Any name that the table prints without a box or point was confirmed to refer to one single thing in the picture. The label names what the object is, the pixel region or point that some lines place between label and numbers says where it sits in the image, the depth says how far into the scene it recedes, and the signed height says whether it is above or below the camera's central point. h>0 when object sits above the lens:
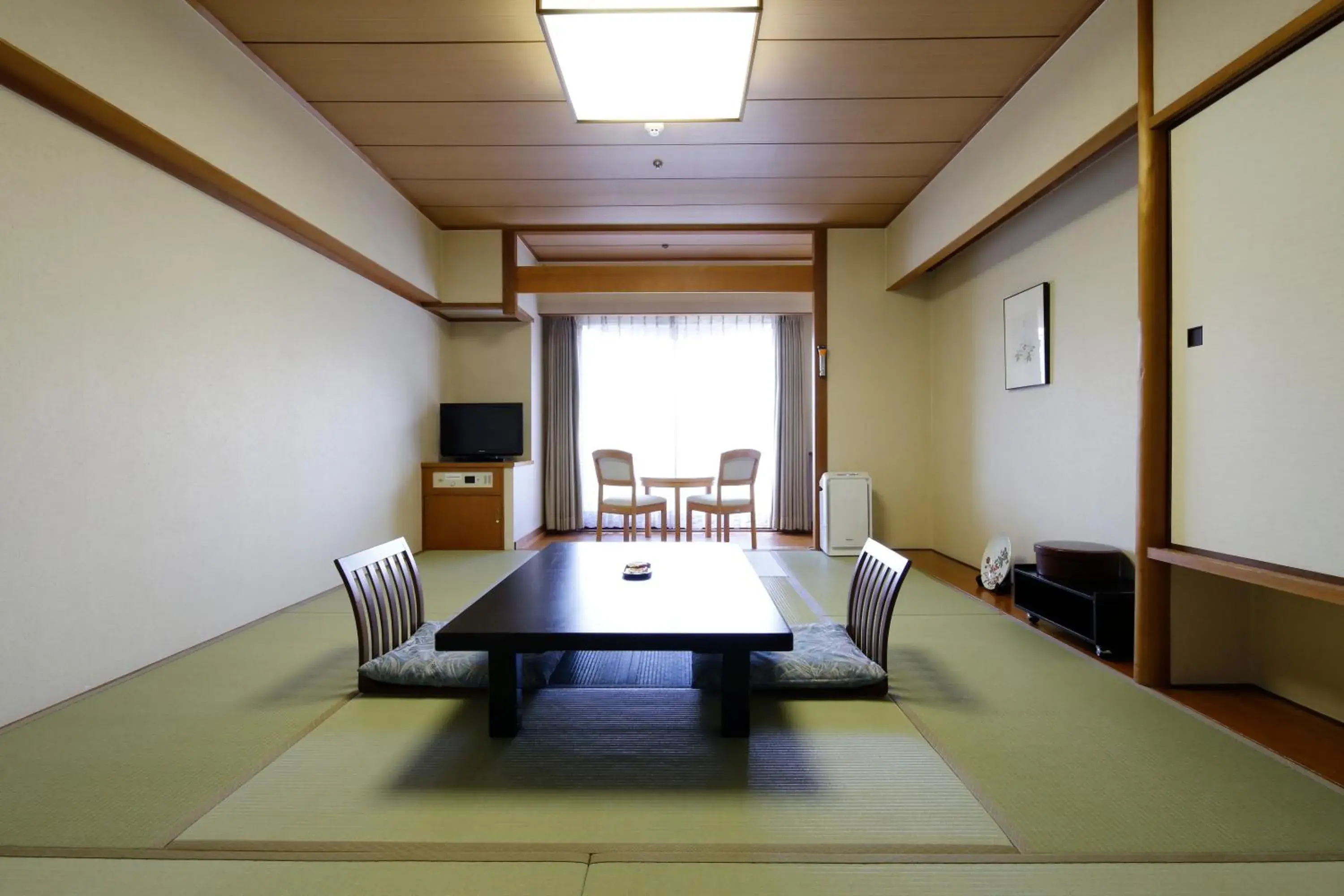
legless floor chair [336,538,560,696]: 2.16 -0.79
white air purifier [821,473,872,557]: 4.93 -0.56
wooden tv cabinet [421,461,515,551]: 5.20 -0.58
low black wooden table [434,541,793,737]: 1.72 -0.55
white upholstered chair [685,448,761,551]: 5.59 -0.41
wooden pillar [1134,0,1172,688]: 2.24 +0.26
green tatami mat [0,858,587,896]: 1.25 -0.91
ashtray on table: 2.42 -0.52
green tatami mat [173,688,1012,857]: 1.42 -0.91
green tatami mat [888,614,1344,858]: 1.43 -0.92
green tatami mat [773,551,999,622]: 3.34 -0.92
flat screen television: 5.56 +0.07
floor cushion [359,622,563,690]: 2.16 -0.81
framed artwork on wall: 3.48 +0.60
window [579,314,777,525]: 6.89 +0.60
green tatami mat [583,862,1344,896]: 1.25 -0.92
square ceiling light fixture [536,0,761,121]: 2.33 +1.62
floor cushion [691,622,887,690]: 2.14 -0.81
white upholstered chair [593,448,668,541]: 5.68 -0.52
